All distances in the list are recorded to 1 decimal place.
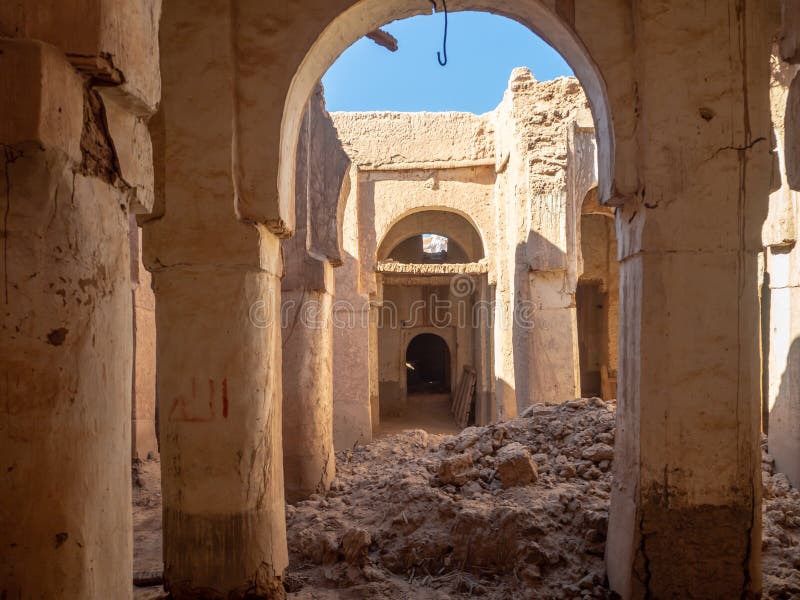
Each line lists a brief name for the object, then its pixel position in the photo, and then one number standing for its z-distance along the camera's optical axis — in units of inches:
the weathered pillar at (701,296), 108.9
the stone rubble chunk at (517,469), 155.2
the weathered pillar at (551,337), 343.9
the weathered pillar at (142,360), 235.0
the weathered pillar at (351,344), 396.2
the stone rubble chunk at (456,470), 162.2
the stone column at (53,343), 52.6
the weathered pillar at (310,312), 186.5
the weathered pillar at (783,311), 193.6
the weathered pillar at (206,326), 116.2
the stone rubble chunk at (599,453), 158.6
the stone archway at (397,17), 119.0
